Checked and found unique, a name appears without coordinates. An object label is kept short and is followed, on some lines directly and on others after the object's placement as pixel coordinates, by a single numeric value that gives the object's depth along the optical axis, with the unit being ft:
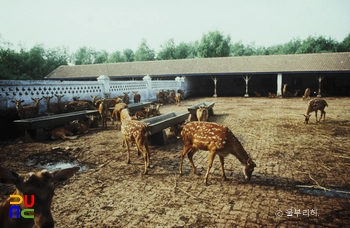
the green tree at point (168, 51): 245.86
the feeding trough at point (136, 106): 47.89
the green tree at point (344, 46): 187.11
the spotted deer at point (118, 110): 40.40
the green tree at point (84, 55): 327.88
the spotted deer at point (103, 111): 41.61
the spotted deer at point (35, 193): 8.30
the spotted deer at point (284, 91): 93.93
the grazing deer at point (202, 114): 37.78
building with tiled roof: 95.72
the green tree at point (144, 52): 267.18
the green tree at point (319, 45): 188.96
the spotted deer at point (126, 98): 62.44
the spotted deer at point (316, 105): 41.22
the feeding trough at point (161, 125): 27.25
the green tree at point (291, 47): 246.02
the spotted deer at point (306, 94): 81.07
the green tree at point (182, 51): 245.04
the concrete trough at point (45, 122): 30.73
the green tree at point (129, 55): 287.69
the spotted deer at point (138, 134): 21.49
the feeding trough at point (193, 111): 41.34
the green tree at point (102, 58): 276.00
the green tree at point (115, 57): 292.20
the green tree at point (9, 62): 136.05
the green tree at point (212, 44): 215.10
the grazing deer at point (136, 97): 66.65
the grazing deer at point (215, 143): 18.10
